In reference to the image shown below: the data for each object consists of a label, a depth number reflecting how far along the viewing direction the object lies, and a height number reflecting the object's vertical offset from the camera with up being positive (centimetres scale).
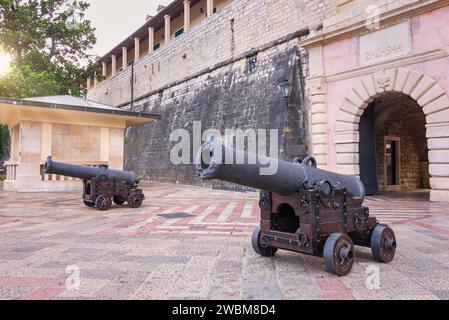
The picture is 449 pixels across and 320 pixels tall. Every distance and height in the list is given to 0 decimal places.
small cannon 743 -30
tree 1762 +760
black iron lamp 1028 +262
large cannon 266 -34
